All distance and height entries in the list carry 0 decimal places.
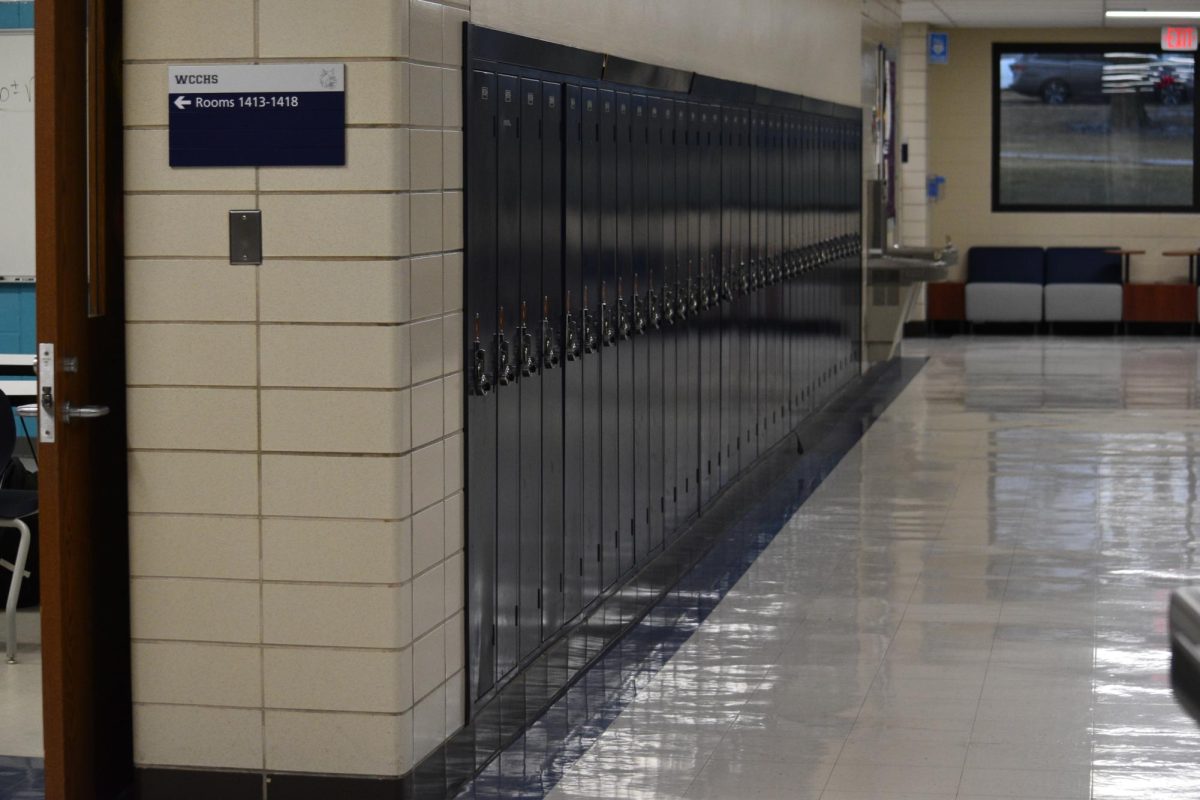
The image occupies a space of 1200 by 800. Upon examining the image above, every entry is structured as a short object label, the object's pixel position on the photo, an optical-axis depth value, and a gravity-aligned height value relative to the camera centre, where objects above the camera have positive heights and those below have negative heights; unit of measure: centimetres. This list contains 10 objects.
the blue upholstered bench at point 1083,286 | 1803 -15
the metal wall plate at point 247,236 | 396 +8
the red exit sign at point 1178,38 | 1766 +230
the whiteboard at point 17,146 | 937 +65
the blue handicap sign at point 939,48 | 1794 +224
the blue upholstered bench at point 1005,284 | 1817 -13
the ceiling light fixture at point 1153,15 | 1628 +237
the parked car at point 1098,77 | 1858 +203
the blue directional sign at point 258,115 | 388 +34
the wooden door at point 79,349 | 389 -18
